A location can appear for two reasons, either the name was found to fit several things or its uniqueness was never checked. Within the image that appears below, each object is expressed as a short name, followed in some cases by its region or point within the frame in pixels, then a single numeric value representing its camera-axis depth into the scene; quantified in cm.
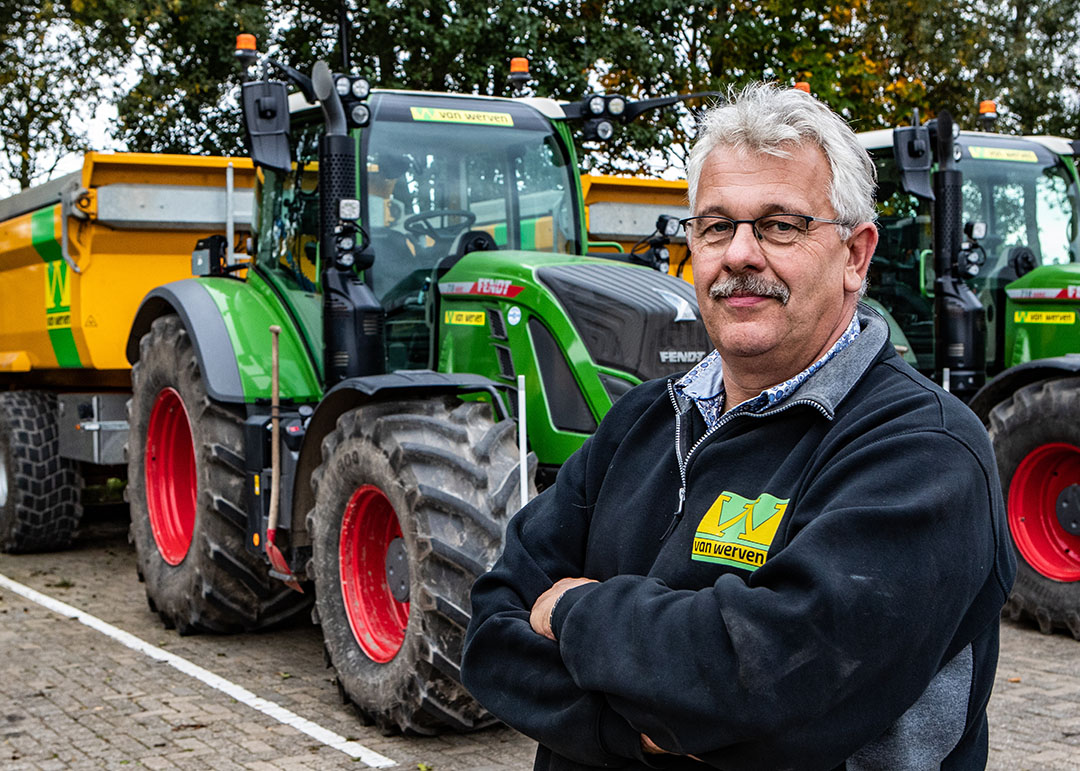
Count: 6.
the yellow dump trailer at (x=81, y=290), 812
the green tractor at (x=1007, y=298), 675
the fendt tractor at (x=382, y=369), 477
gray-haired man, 165
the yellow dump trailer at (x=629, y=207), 888
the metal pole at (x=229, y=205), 827
